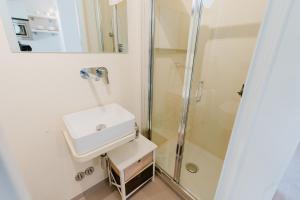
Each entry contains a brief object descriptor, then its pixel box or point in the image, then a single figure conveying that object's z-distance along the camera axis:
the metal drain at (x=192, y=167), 1.57
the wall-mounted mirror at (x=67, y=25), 0.79
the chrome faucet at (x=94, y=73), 1.06
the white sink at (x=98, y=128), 0.83
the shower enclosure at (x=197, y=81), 1.32
